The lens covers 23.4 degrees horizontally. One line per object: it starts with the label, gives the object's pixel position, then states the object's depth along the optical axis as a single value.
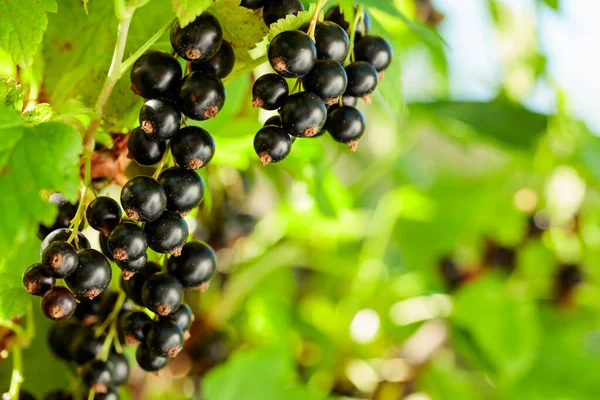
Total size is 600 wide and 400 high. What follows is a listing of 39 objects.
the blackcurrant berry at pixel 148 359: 0.36
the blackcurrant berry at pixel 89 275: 0.33
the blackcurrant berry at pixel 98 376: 0.36
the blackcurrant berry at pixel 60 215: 0.35
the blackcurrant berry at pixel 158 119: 0.33
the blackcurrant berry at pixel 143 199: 0.33
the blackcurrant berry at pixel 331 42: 0.34
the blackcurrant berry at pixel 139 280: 0.36
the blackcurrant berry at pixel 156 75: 0.34
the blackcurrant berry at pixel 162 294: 0.35
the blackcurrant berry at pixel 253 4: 0.35
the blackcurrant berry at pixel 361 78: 0.36
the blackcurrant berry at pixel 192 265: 0.35
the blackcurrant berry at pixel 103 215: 0.34
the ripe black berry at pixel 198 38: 0.33
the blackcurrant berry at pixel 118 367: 0.37
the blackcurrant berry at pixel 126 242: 0.33
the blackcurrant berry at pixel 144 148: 0.34
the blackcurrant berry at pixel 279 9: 0.34
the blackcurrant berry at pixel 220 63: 0.34
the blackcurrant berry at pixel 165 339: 0.35
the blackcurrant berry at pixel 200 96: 0.34
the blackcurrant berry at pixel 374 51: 0.37
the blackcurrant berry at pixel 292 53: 0.33
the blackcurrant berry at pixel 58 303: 0.33
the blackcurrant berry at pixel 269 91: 0.34
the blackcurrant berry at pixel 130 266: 0.33
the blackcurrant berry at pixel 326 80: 0.34
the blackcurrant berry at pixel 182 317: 0.35
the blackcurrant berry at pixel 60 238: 0.33
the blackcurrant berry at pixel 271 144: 0.34
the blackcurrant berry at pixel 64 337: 0.38
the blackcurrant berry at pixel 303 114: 0.34
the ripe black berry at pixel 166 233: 0.34
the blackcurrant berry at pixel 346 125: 0.36
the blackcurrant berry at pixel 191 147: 0.34
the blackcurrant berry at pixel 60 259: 0.33
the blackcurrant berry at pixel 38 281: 0.33
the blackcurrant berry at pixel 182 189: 0.34
